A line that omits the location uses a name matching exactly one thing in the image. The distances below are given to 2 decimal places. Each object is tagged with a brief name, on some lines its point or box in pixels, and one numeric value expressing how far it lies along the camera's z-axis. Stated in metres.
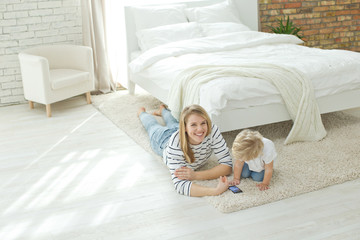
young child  2.69
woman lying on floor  2.77
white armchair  4.54
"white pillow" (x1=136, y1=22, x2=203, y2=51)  4.93
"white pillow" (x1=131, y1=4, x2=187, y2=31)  5.17
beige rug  2.70
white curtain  5.32
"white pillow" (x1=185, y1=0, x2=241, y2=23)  5.34
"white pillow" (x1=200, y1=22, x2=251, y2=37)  5.11
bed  3.43
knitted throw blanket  3.49
